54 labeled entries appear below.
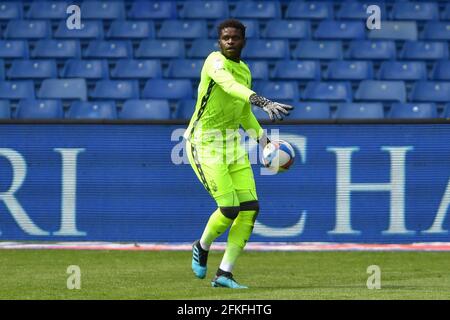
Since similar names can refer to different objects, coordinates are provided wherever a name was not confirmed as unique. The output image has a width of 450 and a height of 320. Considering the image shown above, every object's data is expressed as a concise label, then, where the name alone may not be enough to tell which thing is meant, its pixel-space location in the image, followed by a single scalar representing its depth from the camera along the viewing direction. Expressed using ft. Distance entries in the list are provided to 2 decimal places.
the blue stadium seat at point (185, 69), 58.85
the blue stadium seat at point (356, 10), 62.80
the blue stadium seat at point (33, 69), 59.47
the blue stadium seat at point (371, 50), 60.18
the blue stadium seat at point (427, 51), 60.34
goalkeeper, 32.78
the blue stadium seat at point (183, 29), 61.41
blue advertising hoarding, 44.91
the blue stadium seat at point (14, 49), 60.64
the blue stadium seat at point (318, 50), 59.88
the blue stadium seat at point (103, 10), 63.20
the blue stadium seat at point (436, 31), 61.46
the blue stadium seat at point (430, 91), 57.26
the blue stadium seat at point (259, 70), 58.08
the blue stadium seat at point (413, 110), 54.90
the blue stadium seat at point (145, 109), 54.85
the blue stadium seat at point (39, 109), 55.62
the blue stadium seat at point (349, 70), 58.65
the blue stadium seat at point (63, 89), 57.31
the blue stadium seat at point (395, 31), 61.67
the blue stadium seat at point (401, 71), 58.95
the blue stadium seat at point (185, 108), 54.65
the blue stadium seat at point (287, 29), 61.36
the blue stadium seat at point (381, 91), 56.95
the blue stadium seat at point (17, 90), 57.77
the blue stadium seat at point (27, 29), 62.08
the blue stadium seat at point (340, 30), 61.16
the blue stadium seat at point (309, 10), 62.75
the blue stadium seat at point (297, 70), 58.59
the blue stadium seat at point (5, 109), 55.86
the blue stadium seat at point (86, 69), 59.06
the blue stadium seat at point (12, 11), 63.81
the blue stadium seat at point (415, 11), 62.75
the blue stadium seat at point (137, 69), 59.00
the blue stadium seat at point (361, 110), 54.60
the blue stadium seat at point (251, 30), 61.36
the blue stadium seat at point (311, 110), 54.39
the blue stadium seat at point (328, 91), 56.75
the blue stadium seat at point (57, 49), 60.54
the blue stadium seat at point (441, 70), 58.80
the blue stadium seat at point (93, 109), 54.95
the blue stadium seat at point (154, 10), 63.41
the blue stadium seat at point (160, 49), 60.49
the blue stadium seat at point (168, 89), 57.21
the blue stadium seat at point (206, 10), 62.44
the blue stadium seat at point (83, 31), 61.72
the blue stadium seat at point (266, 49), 59.67
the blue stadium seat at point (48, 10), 63.26
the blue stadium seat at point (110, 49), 60.59
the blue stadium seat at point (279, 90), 56.44
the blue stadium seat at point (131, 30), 61.72
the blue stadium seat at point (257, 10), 62.39
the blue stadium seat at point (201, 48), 59.67
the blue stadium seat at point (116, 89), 57.36
